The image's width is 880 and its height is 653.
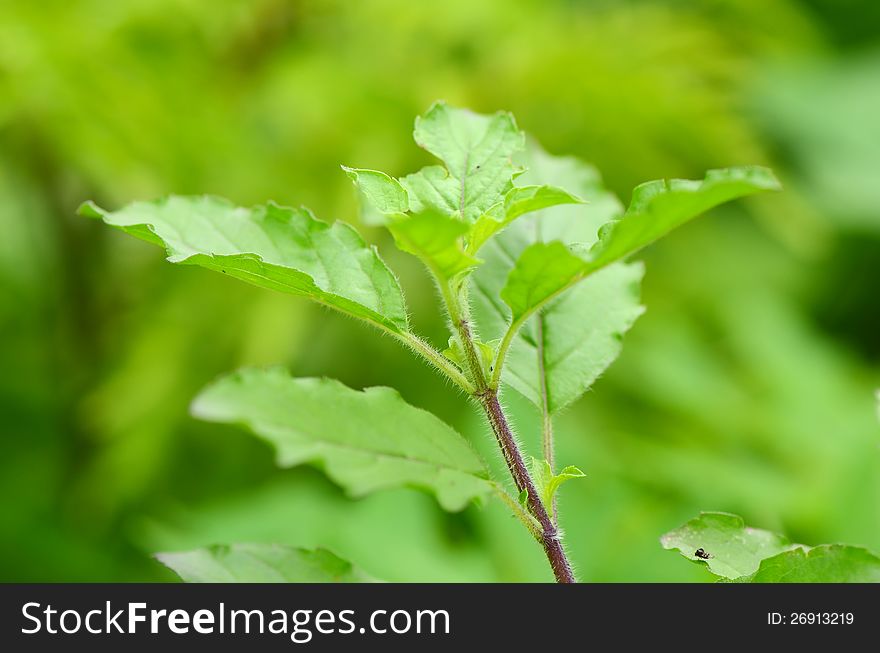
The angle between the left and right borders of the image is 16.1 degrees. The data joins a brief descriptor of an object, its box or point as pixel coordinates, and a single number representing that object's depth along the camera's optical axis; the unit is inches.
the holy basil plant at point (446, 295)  12.5
